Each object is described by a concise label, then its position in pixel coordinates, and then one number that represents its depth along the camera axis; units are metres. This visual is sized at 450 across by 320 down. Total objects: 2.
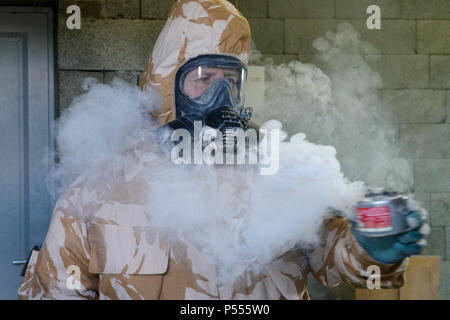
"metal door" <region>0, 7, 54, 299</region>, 3.07
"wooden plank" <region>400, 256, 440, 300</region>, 3.06
